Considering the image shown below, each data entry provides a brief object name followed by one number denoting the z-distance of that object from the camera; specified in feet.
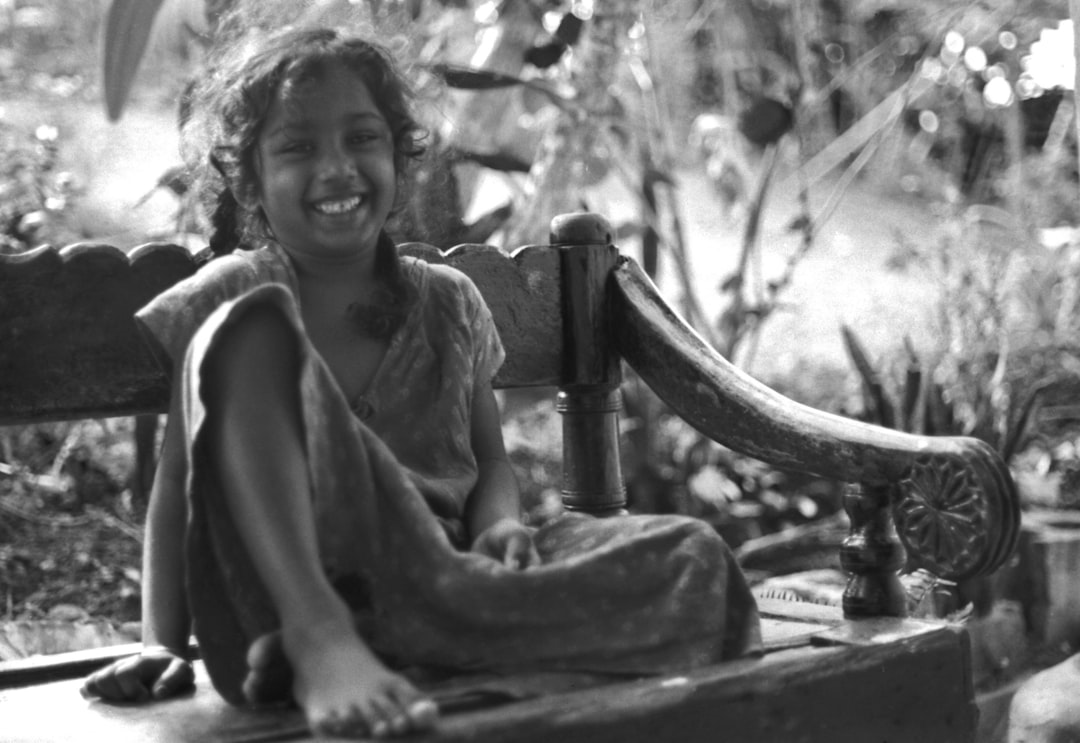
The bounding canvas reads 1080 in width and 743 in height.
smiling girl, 6.85
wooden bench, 7.03
